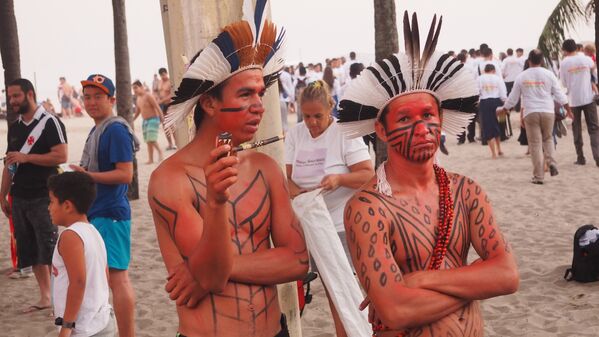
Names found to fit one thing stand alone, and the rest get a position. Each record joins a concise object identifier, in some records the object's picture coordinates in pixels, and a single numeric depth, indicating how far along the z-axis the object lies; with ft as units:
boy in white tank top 14.23
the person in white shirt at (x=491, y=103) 53.78
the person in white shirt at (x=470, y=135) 63.67
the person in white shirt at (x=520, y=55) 69.10
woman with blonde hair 18.86
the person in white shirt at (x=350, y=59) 76.02
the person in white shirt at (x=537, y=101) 40.98
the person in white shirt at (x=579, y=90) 44.52
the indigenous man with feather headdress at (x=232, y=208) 9.41
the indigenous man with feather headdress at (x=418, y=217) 9.12
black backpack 23.43
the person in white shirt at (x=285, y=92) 63.10
